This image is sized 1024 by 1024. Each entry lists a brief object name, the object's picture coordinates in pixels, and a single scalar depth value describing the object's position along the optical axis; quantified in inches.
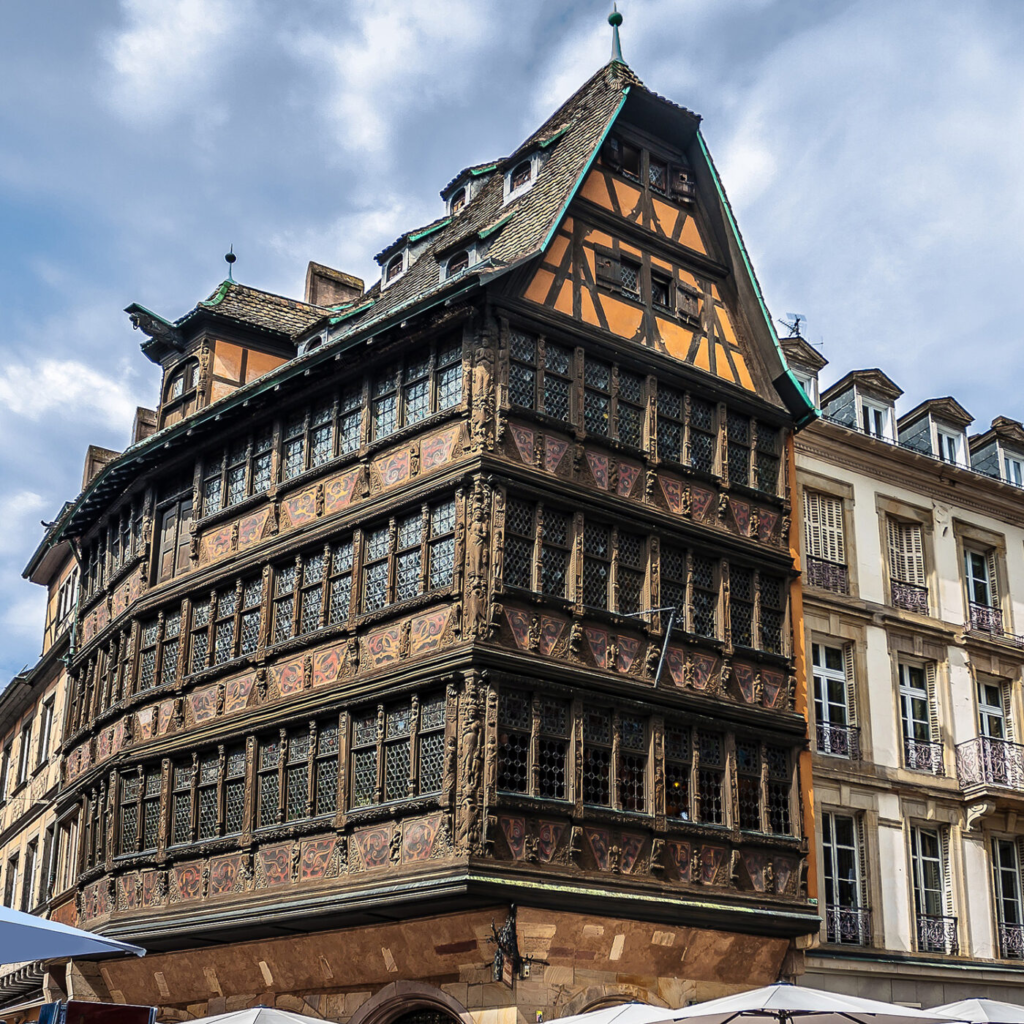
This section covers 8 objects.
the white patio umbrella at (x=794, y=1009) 464.4
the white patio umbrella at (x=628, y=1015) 494.6
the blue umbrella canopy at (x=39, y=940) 311.7
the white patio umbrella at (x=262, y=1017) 540.4
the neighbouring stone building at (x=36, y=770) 986.7
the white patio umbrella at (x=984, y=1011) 526.3
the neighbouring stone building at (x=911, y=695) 772.6
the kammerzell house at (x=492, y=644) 623.8
